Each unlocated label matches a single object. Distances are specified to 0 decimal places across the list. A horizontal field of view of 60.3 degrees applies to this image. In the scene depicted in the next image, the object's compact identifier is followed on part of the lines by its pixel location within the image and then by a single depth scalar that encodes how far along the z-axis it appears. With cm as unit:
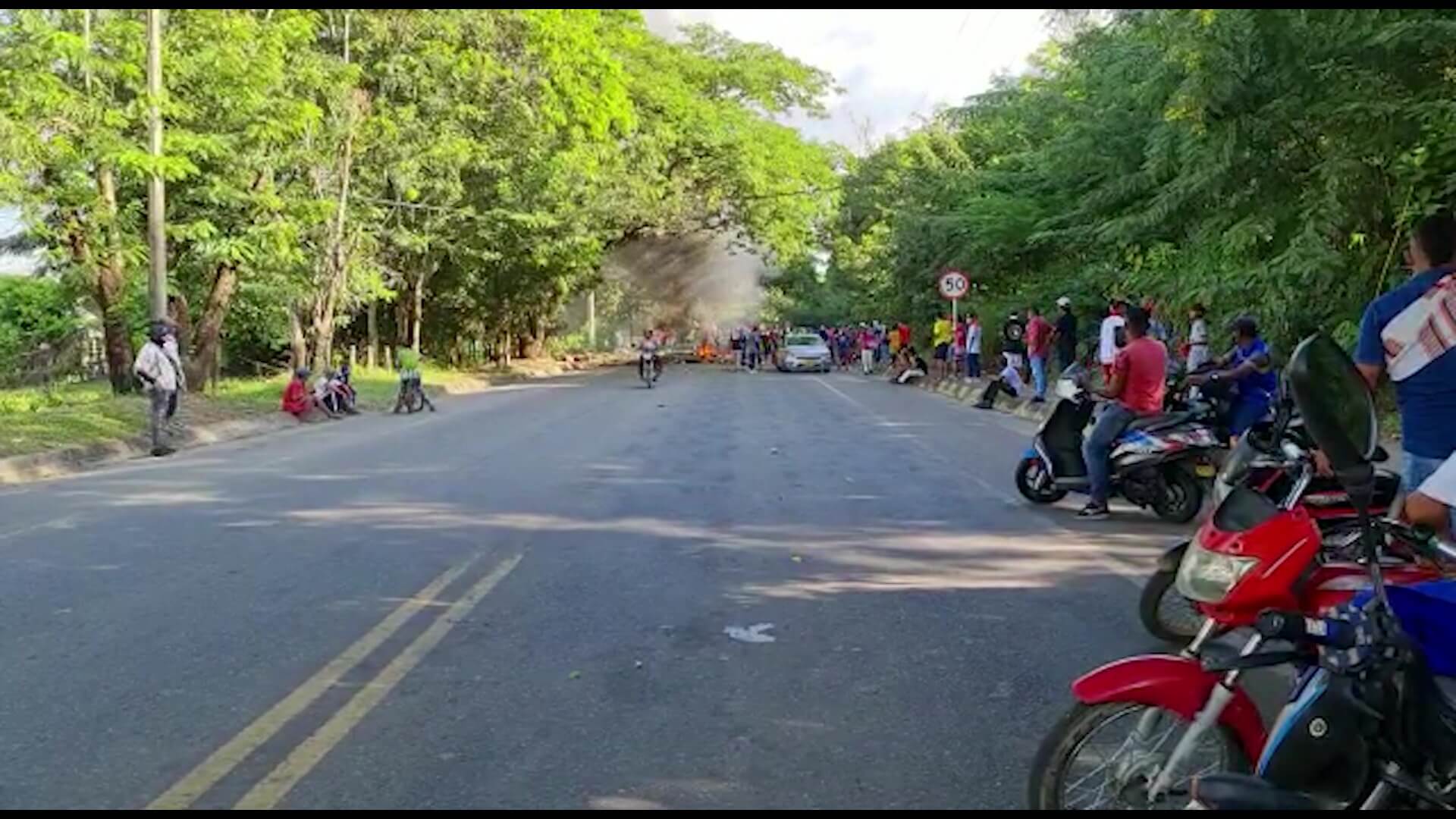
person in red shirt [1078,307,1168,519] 943
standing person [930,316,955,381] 3062
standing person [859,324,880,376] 4066
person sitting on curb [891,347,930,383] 3209
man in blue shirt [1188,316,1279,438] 962
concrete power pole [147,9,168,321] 1792
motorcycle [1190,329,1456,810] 330
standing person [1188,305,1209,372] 1552
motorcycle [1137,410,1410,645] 480
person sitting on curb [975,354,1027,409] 2178
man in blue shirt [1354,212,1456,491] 486
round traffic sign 2791
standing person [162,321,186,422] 1611
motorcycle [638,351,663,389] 3072
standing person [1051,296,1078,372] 2125
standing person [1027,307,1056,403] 2158
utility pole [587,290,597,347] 7319
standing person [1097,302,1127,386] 1738
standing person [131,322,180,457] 1572
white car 4131
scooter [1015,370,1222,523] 929
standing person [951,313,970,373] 2964
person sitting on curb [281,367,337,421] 2167
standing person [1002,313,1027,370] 2217
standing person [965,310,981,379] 2728
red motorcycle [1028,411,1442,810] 342
